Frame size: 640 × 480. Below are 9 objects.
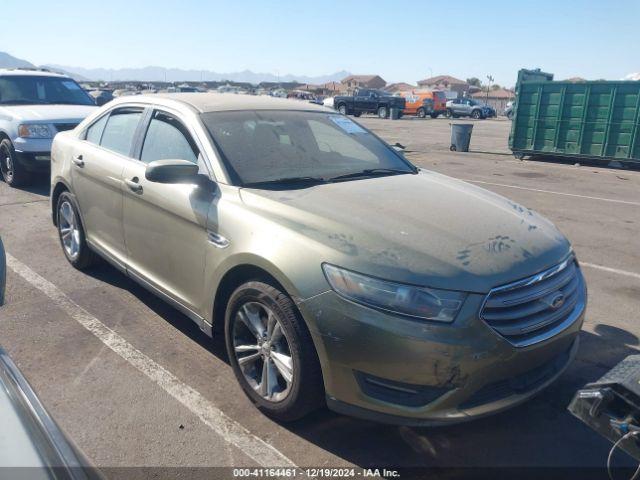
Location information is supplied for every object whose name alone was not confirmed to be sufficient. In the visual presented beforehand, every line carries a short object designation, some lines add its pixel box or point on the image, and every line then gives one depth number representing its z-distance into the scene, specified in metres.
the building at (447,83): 102.50
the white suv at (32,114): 8.52
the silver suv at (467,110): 43.25
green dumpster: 13.92
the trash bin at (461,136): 17.72
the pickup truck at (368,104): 36.50
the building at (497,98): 66.81
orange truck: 39.06
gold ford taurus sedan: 2.58
